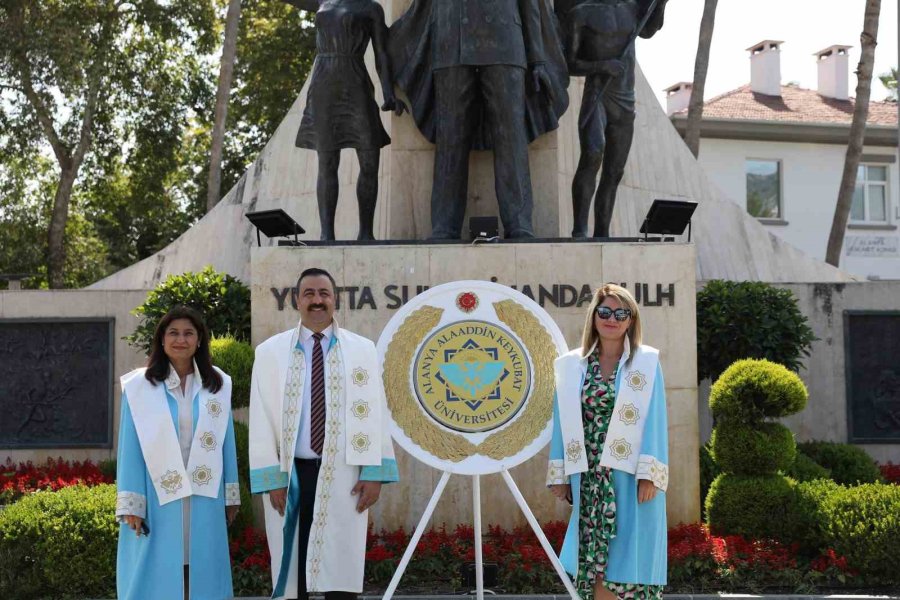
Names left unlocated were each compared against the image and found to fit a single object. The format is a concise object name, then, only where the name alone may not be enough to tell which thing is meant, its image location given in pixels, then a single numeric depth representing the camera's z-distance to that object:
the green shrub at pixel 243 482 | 8.53
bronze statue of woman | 9.84
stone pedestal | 8.89
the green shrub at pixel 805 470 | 9.97
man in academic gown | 5.58
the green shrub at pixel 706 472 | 9.75
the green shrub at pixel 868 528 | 7.65
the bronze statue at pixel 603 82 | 9.91
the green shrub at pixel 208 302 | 11.30
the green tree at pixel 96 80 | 22.25
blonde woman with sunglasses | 5.43
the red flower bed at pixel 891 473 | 11.09
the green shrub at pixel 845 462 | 10.97
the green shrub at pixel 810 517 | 8.16
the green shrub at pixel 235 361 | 8.79
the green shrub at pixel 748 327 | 11.22
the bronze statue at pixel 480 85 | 9.55
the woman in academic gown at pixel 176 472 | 5.32
